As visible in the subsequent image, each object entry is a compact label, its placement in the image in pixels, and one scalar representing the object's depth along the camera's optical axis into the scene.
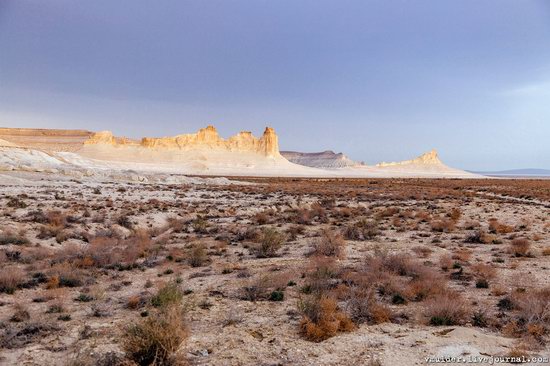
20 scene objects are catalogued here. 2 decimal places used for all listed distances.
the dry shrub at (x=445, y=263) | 9.68
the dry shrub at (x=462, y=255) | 10.61
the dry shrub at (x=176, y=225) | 15.56
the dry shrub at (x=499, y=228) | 15.45
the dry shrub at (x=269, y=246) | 11.39
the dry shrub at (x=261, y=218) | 17.81
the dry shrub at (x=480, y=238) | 13.48
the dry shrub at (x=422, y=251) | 11.27
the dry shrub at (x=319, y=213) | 18.99
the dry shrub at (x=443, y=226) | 15.95
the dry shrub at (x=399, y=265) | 9.11
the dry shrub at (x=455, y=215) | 19.24
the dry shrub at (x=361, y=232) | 14.17
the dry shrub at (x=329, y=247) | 11.12
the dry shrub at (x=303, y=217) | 17.70
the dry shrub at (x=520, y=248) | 11.27
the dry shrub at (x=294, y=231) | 14.34
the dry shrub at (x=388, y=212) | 20.49
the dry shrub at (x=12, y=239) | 11.65
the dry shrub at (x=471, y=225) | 16.69
